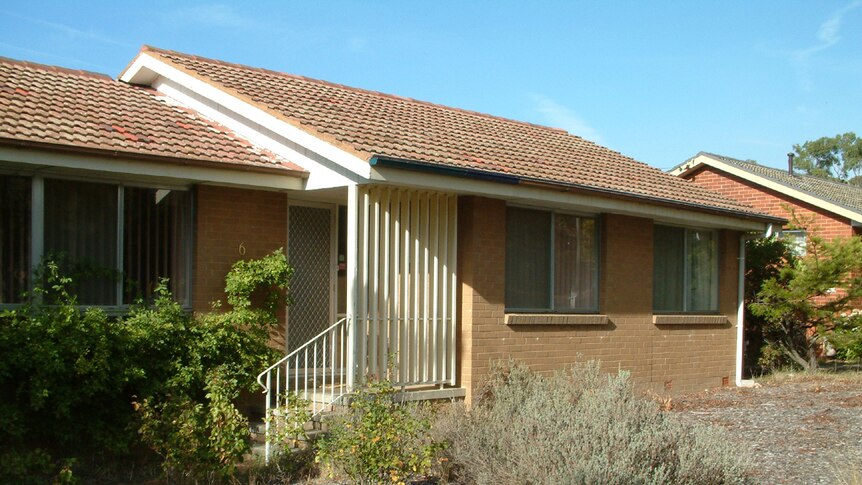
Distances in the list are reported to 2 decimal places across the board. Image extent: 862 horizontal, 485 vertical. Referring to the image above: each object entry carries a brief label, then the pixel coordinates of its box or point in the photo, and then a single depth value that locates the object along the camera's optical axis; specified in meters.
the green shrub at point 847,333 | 15.52
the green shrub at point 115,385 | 7.57
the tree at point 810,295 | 15.69
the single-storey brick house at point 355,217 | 9.16
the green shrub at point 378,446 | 7.00
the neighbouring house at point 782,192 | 20.38
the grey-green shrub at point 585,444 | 6.65
